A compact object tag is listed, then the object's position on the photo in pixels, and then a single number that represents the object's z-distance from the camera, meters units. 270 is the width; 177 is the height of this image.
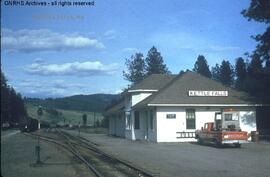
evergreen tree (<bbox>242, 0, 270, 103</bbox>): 39.97
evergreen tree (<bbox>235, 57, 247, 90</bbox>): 80.75
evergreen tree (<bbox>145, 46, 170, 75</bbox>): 102.31
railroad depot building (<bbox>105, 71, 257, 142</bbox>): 38.56
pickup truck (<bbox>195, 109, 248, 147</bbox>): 30.52
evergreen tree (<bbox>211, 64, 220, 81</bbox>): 109.00
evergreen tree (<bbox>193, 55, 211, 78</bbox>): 92.81
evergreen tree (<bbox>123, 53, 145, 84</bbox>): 101.56
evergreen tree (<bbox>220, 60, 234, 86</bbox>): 103.50
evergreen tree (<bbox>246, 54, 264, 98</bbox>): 42.38
